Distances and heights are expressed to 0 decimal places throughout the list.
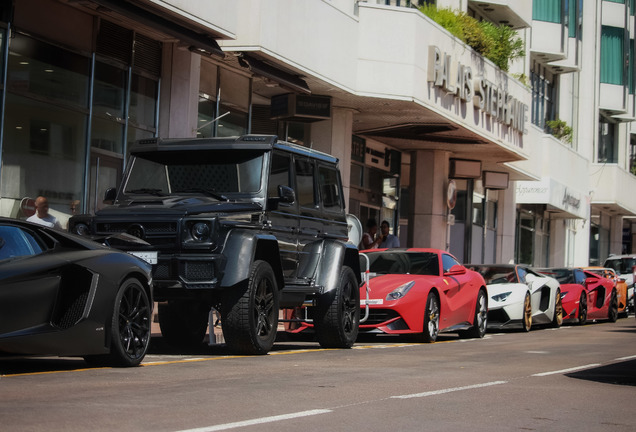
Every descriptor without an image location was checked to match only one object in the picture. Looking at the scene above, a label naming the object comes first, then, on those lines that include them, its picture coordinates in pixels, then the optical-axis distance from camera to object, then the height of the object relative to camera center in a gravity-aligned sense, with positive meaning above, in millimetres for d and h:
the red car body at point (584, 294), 27828 -706
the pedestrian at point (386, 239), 24500 +384
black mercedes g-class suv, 12281 +190
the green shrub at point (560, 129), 49375 +5632
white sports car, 23078 -682
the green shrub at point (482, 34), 29391 +5942
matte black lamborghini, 9180 -439
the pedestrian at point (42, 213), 16125 +405
